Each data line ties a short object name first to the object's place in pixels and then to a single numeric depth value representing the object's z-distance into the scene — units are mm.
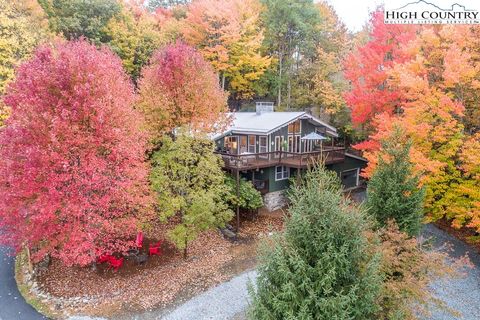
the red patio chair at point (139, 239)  14969
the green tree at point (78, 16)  28828
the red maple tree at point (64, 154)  11344
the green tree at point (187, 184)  15148
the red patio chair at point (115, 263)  14570
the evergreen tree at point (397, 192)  12258
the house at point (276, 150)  21766
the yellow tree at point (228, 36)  30812
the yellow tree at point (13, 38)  22391
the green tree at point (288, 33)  31609
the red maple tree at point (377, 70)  21484
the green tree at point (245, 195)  19625
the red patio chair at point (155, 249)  15781
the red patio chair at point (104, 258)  14739
